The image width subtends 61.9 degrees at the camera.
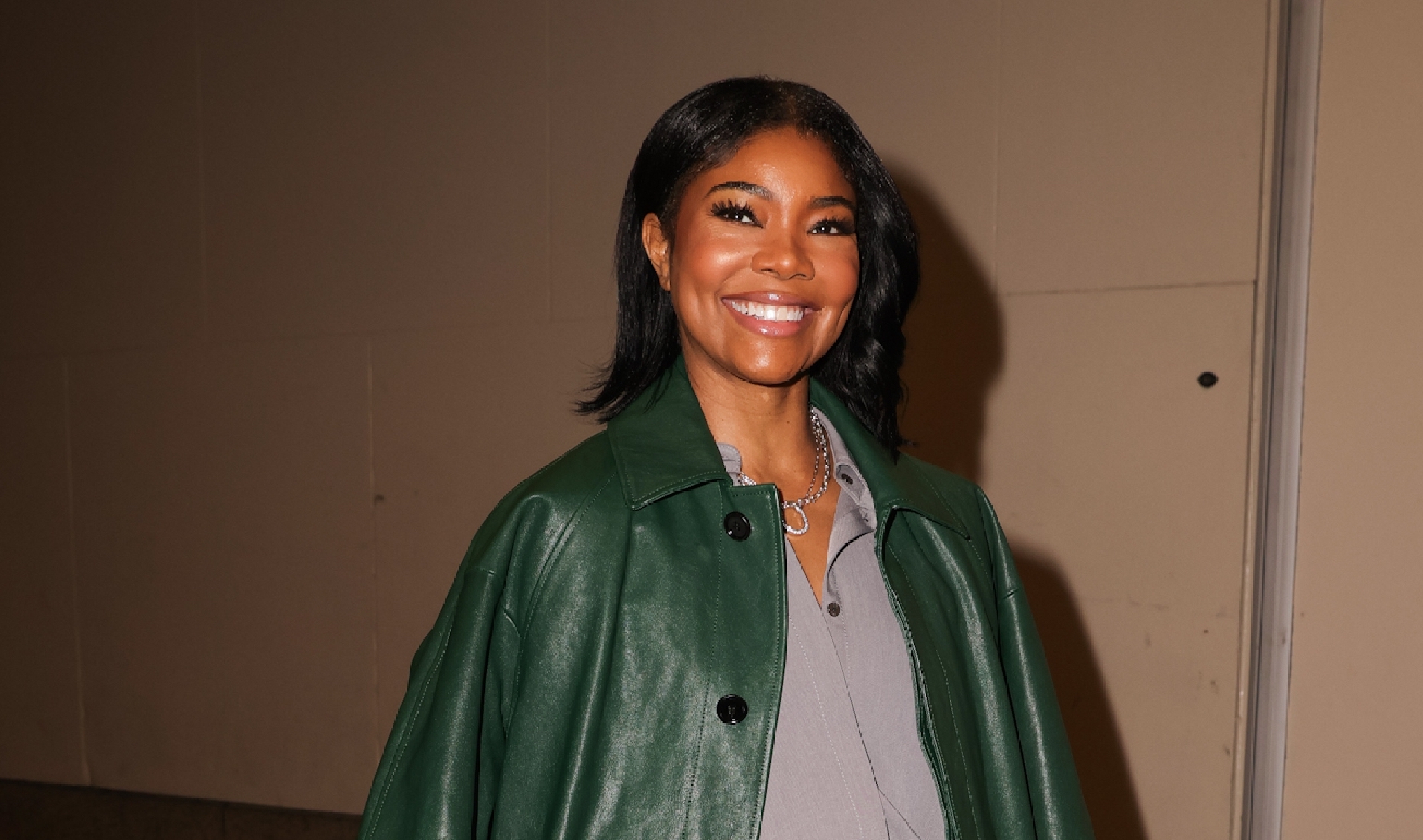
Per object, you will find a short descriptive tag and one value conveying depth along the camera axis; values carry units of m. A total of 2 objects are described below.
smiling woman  1.28
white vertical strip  2.57
